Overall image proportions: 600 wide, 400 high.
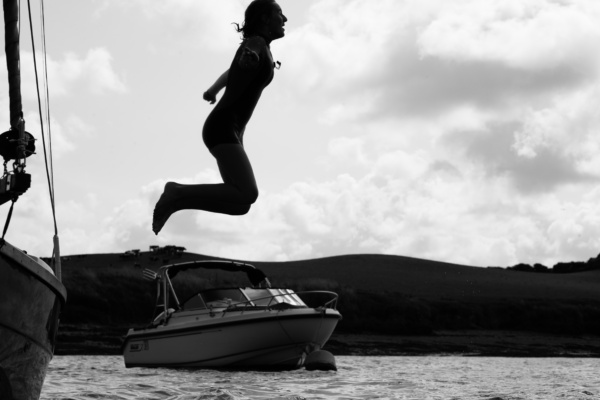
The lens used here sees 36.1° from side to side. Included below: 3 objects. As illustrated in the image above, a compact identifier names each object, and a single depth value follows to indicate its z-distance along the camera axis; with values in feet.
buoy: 83.56
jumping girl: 19.53
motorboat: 83.82
